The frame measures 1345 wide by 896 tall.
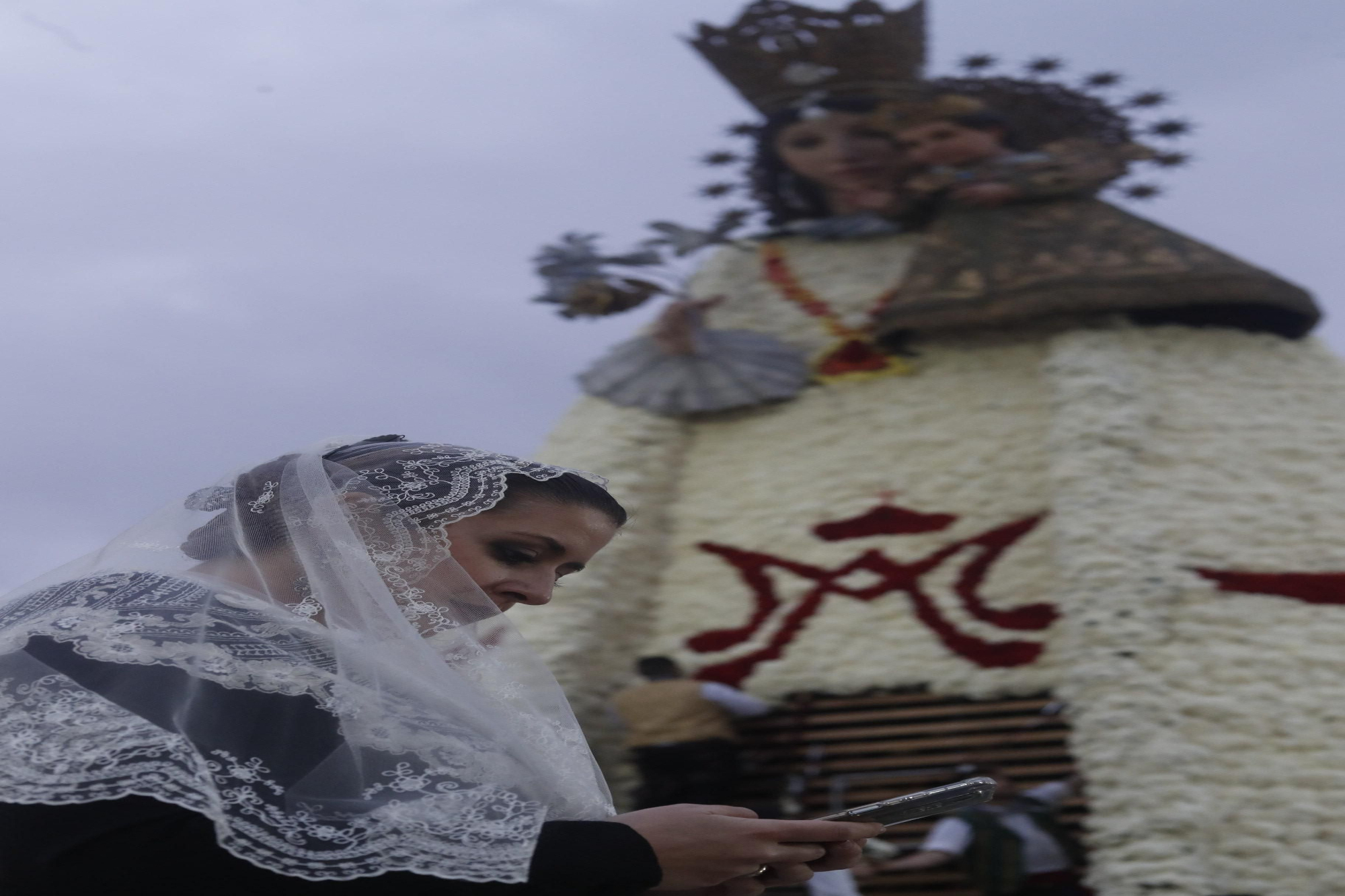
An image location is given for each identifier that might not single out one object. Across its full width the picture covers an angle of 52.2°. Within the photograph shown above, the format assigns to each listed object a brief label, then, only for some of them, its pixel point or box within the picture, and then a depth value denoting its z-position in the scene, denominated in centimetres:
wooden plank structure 459
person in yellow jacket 469
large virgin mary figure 418
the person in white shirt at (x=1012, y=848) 410
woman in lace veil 123
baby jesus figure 584
